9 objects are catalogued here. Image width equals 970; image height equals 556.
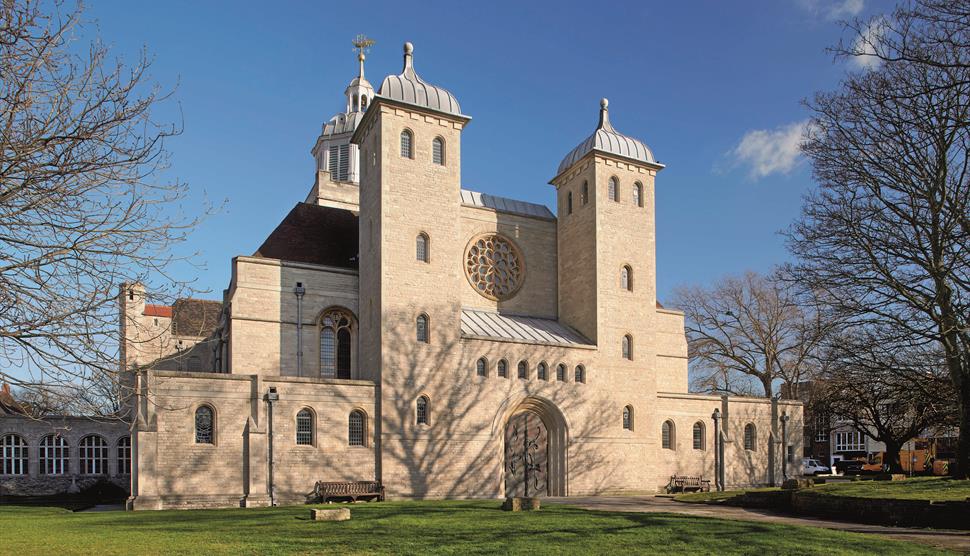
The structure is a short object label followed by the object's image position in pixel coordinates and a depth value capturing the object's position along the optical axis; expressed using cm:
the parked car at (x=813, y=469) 5389
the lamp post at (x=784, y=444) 3650
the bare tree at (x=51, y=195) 909
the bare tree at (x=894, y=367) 2170
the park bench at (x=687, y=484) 3208
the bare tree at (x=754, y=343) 4447
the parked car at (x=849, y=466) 5338
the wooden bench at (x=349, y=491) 2441
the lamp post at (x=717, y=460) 3361
